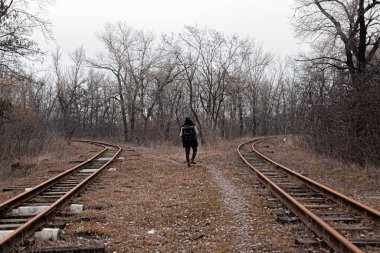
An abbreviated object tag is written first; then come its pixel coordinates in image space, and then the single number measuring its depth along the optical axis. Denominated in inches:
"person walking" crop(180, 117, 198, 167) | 582.6
